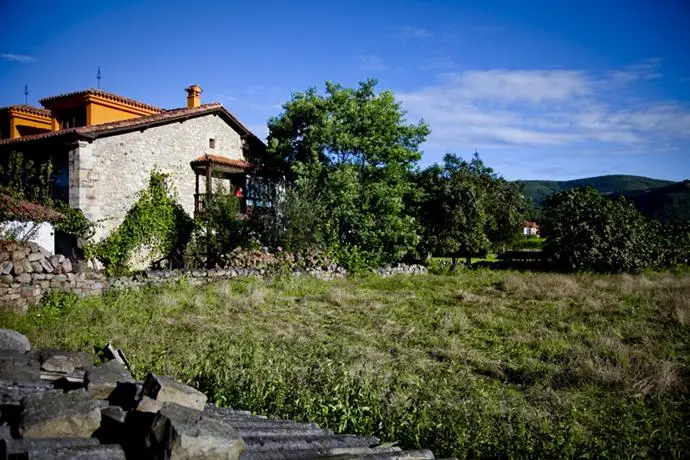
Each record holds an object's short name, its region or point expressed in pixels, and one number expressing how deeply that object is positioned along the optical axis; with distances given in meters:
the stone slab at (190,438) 2.09
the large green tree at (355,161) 19.98
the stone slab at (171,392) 2.74
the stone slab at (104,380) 3.19
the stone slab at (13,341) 5.10
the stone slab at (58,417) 2.38
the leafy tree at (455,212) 23.78
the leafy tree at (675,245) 22.39
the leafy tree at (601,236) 20.70
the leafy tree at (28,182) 14.70
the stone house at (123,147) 16.56
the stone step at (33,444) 2.14
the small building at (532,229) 73.46
